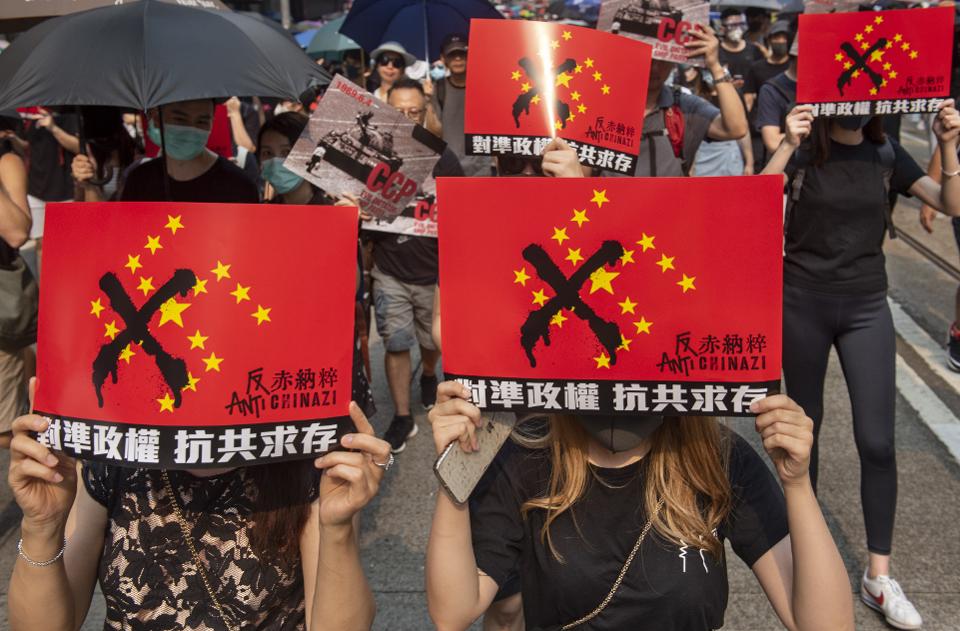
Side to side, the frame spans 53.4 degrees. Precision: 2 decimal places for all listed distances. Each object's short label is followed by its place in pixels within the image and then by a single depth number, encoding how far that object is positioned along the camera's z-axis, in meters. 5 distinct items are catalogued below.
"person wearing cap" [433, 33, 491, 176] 5.83
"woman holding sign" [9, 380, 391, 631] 2.06
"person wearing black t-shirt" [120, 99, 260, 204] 4.19
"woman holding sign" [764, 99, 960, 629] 3.73
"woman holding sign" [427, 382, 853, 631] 1.99
